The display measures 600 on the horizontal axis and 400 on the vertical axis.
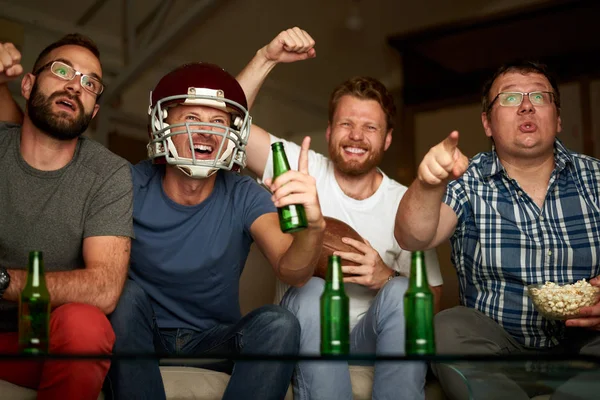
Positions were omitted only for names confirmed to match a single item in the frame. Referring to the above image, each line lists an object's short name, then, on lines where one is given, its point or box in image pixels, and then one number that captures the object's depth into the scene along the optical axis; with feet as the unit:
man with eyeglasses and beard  6.38
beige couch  6.30
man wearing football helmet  6.78
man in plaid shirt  7.53
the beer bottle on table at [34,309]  5.22
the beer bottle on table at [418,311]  5.04
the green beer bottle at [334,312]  5.25
